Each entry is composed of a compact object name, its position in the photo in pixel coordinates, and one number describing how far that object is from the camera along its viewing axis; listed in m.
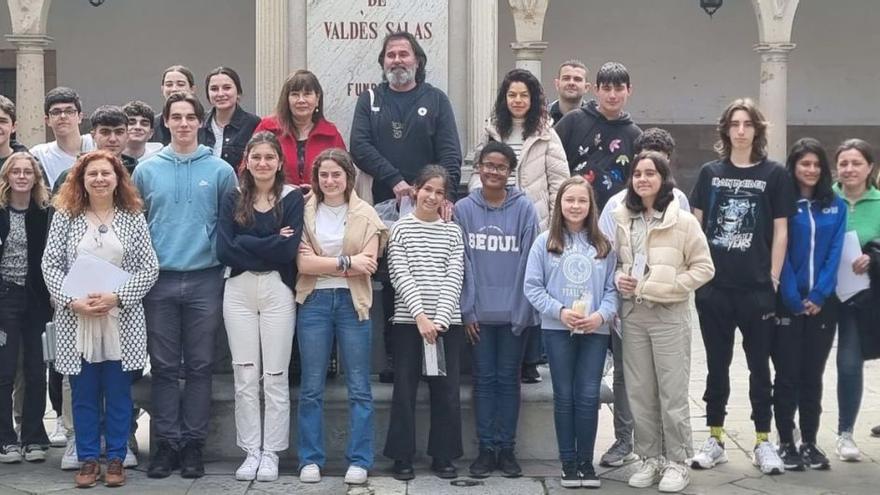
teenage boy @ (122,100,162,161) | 7.38
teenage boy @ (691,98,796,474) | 6.80
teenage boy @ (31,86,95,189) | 7.21
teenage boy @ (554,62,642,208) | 7.27
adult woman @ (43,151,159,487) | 6.43
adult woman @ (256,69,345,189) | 6.92
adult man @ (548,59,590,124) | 7.66
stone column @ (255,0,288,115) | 7.65
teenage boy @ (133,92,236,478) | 6.60
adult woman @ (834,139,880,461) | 7.14
